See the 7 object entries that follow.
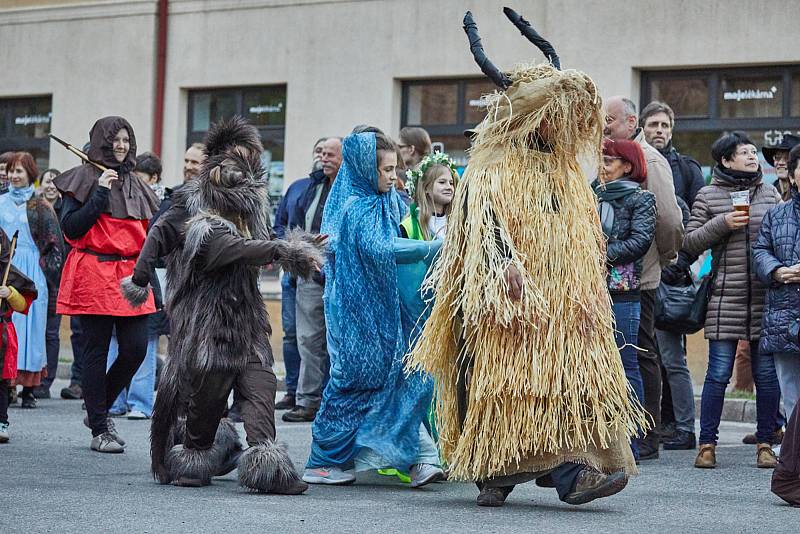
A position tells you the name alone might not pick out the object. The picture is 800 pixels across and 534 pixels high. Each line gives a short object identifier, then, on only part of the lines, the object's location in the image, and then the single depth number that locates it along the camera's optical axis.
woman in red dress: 13.49
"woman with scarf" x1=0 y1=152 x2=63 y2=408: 18.50
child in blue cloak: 11.42
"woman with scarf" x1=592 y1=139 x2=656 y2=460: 12.95
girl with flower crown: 12.09
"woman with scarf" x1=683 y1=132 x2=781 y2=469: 13.33
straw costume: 10.00
